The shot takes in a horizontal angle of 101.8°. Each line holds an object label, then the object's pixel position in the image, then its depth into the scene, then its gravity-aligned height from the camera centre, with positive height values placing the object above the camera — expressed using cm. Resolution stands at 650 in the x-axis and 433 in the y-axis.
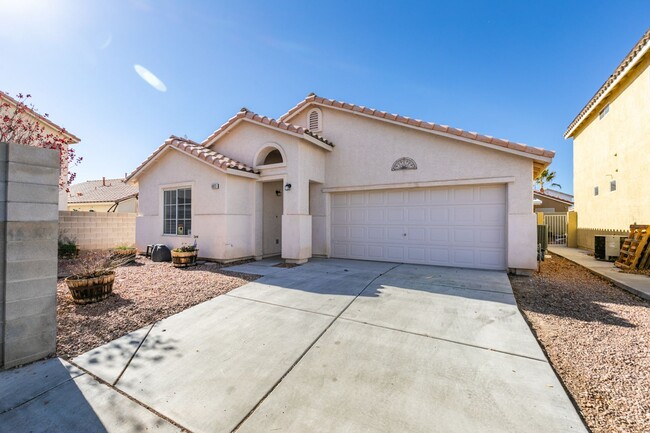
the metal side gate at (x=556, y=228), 1709 -43
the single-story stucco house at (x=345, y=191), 855 +108
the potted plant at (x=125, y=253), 915 -130
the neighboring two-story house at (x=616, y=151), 981 +326
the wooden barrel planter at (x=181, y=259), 890 -137
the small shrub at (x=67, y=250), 1048 -130
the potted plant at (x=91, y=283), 521 -132
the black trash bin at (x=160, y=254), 1006 -137
